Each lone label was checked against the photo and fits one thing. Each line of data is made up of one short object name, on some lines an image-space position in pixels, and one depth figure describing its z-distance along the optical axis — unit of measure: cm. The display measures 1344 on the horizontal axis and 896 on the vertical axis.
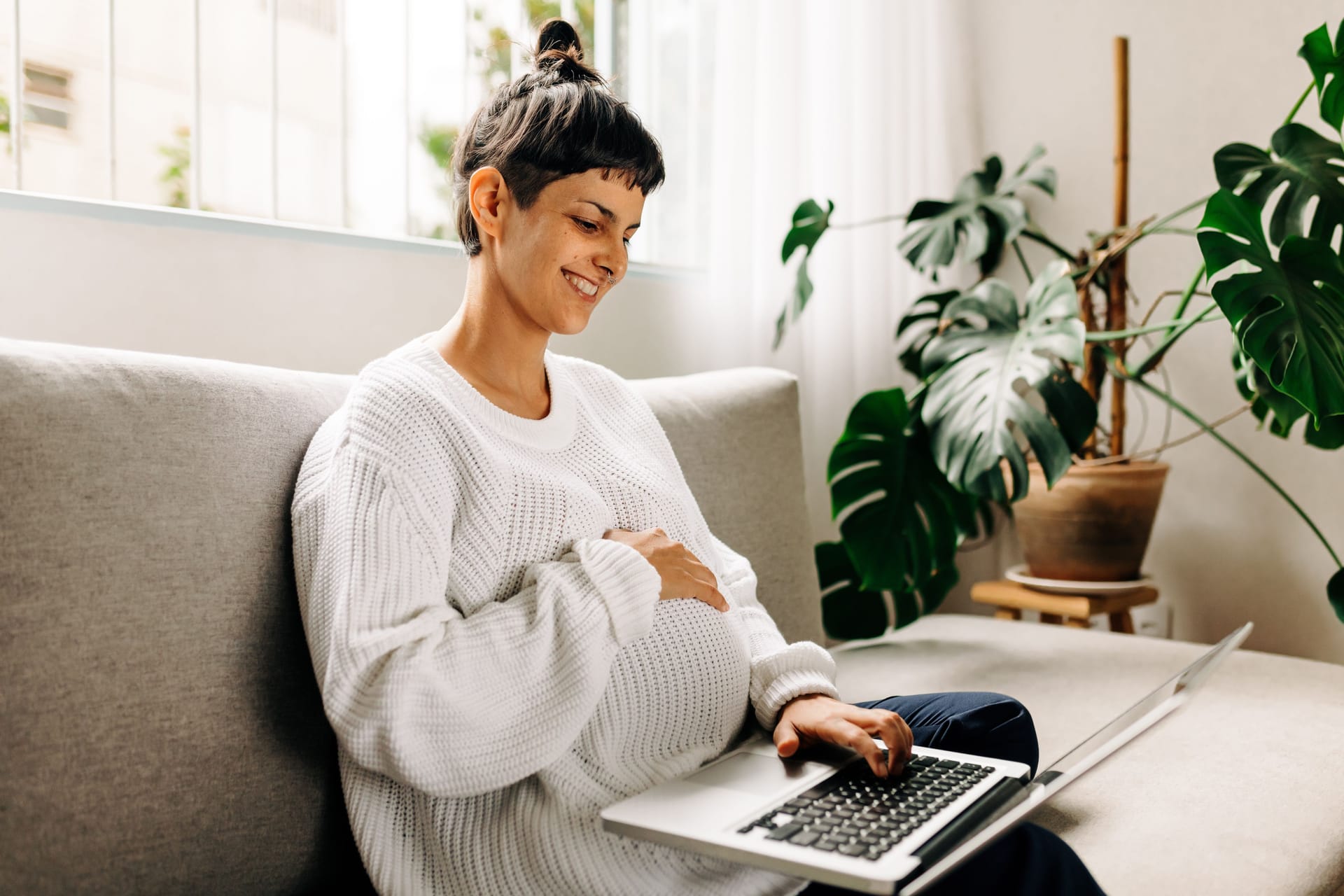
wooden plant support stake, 212
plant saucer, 203
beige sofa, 78
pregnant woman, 82
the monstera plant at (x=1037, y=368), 148
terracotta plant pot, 201
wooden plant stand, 205
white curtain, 217
